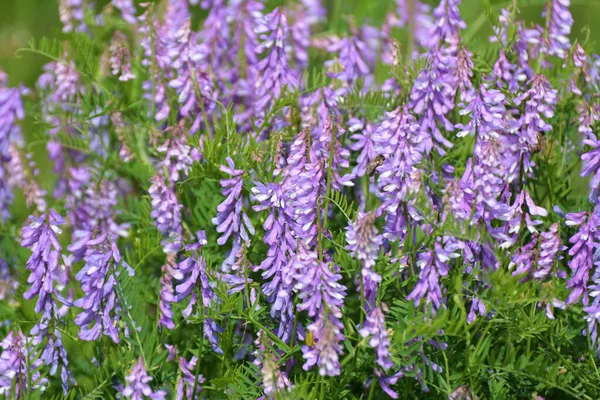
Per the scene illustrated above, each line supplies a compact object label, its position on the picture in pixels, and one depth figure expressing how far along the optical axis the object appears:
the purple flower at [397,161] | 4.19
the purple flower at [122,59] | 5.83
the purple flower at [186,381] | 4.69
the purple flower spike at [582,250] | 4.39
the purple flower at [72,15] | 6.59
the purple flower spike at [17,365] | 4.50
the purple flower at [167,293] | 4.71
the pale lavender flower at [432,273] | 4.11
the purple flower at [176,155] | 5.32
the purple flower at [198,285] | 4.59
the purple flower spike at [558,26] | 5.59
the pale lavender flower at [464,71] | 4.85
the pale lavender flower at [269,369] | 3.63
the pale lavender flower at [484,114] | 4.37
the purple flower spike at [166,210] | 5.11
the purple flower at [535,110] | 4.61
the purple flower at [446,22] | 5.62
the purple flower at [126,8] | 7.00
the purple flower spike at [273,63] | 5.69
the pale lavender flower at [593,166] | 4.46
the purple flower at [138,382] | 4.23
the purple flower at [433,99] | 4.73
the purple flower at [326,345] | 3.71
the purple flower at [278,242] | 4.25
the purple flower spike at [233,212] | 4.44
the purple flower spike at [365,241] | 3.70
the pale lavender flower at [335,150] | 4.61
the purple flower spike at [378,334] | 3.80
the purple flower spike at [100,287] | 4.52
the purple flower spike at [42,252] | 4.50
